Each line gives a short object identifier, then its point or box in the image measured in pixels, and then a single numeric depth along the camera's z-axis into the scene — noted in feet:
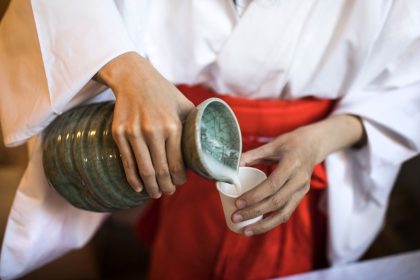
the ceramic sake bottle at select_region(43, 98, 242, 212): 1.86
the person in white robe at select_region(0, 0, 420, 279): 2.16
